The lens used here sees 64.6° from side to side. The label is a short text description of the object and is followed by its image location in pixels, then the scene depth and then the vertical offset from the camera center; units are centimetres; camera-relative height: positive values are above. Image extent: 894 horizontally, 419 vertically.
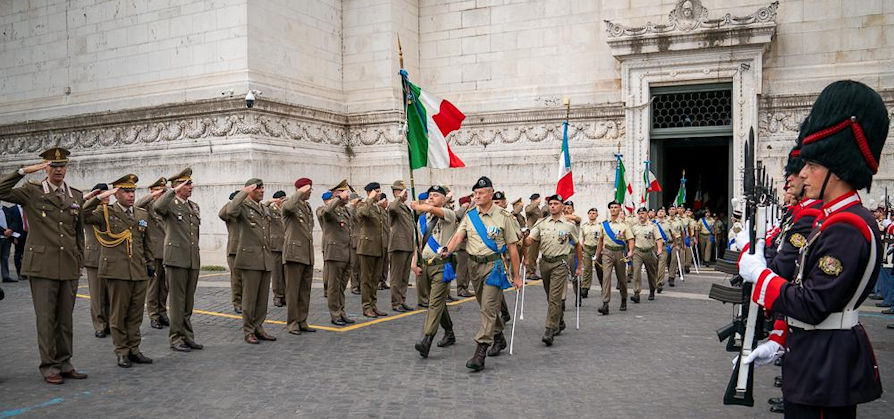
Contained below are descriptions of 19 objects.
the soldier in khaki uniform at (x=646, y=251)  1320 -113
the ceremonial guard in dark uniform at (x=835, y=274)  334 -41
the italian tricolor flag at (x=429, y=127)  944 +88
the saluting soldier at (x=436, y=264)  808 -90
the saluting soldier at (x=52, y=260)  695 -65
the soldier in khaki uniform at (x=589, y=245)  1326 -102
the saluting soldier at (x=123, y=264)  764 -77
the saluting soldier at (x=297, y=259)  953 -90
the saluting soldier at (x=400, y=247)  1170 -95
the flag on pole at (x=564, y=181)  1419 +20
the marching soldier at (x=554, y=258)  900 -88
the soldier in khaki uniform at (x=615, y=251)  1188 -106
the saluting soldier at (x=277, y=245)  1114 -84
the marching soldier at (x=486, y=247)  783 -62
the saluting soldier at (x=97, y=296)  931 -135
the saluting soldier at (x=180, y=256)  845 -77
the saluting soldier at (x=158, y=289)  1000 -138
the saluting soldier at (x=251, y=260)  893 -84
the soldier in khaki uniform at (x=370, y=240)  1134 -78
